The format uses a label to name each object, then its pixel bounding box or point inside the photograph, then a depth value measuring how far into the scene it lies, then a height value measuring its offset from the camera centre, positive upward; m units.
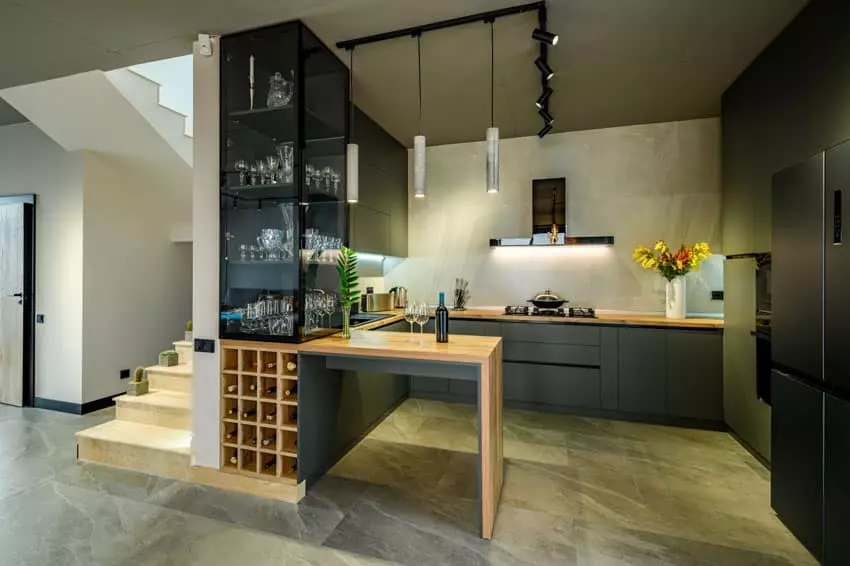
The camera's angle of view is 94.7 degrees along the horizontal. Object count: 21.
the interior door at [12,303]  4.03 -0.23
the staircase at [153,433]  2.69 -1.14
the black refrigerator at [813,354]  1.65 -0.34
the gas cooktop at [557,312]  4.04 -0.31
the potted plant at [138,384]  3.31 -0.88
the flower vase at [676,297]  3.73 -0.14
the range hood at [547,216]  4.25 +0.73
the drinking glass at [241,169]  2.61 +0.75
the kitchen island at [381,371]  2.05 -0.60
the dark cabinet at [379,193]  3.69 +0.95
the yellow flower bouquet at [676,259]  3.68 +0.22
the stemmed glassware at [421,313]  2.54 -0.20
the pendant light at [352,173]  2.50 +0.70
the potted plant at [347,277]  2.63 +0.03
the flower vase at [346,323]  2.70 -0.29
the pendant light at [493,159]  2.25 +0.71
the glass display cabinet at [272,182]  2.49 +0.66
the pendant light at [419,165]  2.36 +0.71
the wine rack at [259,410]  2.46 -0.84
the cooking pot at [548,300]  4.20 -0.19
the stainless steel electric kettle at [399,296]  4.80 -0.17
